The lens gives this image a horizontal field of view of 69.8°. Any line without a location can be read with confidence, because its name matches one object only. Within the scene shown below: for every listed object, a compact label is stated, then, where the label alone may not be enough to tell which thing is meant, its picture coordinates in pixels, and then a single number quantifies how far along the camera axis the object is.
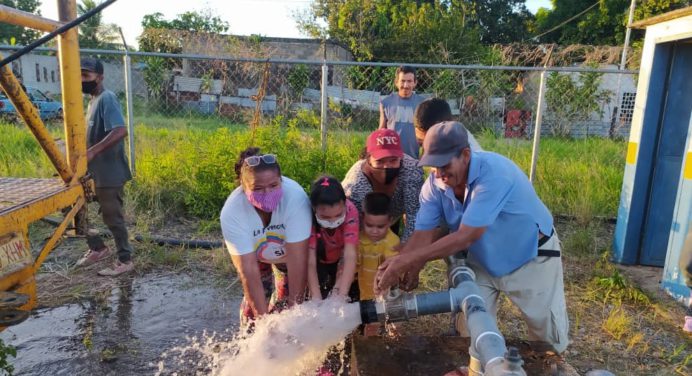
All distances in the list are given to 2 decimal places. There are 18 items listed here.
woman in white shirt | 2.56
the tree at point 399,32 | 18.28
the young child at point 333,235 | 2.69
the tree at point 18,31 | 28.98
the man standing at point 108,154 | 4.11
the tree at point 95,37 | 26.60
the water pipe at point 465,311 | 1.35
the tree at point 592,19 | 21.36
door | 4.59
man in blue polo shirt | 2.15
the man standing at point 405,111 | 4.63
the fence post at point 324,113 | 5.66
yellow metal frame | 2.27
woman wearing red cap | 2.88
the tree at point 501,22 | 32.09
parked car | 9.52
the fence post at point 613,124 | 8.49
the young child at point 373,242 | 2.95
